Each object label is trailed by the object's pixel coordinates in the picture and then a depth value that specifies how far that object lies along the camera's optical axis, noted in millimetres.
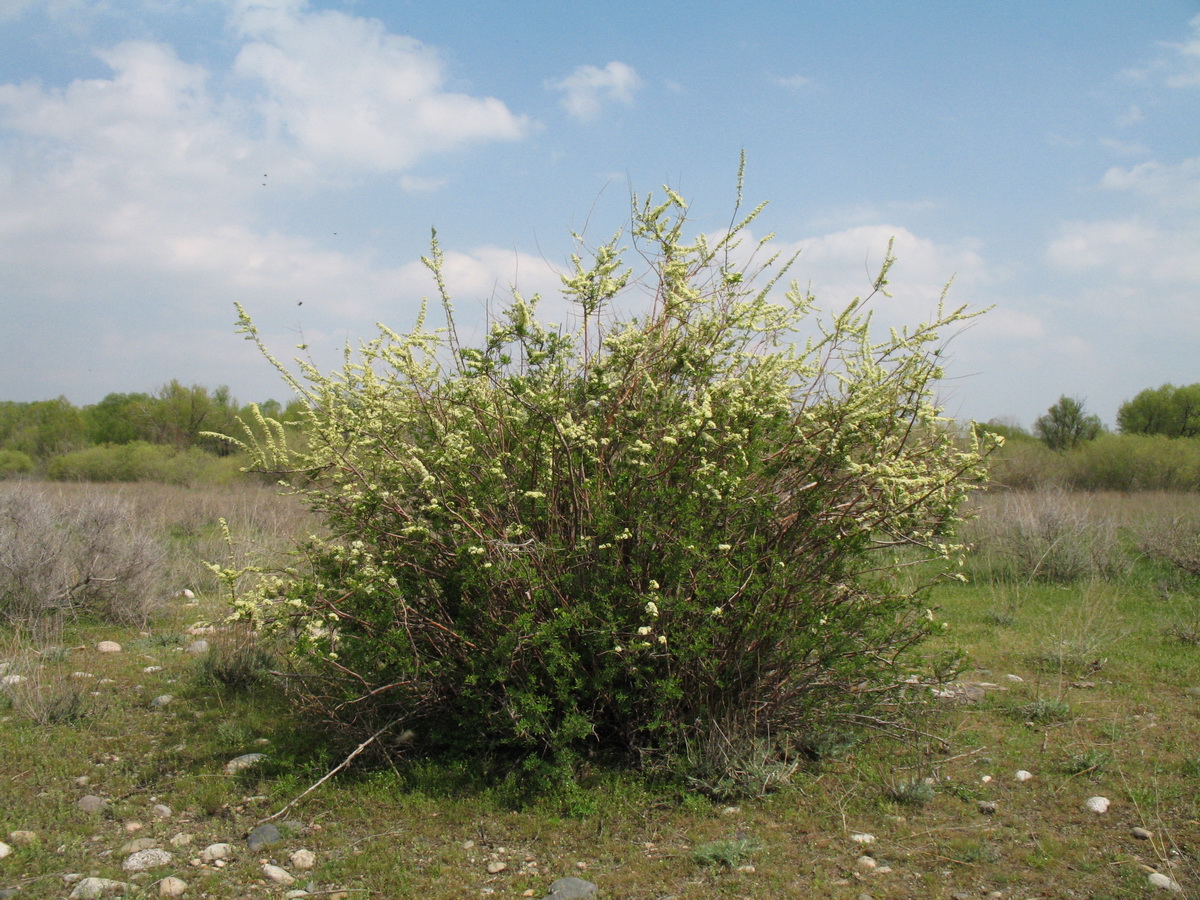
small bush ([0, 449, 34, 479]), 26333
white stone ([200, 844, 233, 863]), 3407
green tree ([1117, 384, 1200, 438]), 28062
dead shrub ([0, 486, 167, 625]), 7418
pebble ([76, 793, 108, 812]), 3850
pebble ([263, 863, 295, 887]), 3219
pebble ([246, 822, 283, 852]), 3510
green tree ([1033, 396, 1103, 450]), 29422
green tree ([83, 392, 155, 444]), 30706
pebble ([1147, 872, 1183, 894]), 2936
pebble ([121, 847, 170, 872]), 3326
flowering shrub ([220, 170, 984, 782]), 3785
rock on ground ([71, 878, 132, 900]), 3109
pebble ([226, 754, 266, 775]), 4250
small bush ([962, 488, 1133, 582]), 9914
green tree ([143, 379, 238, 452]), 29406
